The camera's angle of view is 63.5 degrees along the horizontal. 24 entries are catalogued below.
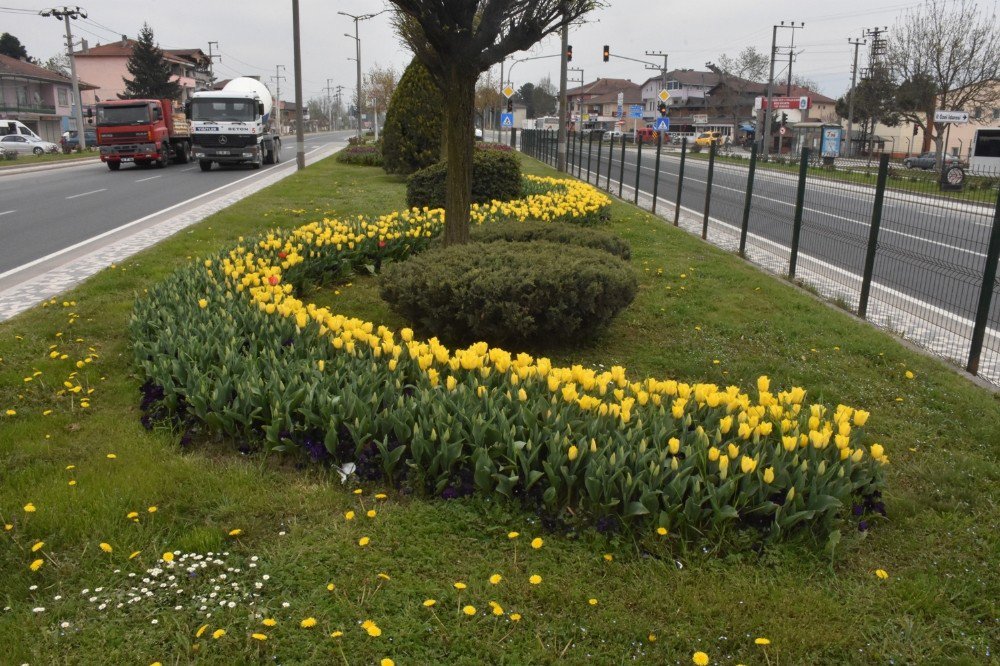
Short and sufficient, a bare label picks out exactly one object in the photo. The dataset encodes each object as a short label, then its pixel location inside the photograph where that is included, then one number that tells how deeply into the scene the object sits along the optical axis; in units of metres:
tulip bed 3.47
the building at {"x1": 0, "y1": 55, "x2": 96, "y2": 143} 59.53
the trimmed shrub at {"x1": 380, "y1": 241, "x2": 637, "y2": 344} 5.93
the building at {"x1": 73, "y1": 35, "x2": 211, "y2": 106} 80.06
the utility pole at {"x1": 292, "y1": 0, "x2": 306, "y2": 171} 25.62
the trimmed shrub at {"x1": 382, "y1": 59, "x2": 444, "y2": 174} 22.22
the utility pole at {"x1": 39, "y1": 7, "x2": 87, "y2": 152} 42.59
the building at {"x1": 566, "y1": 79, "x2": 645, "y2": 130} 116.19
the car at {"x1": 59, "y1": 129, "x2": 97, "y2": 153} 46.60
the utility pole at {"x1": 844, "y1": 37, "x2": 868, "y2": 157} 53.06
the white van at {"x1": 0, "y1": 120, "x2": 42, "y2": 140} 45.02
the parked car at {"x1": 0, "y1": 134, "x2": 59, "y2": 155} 40.81
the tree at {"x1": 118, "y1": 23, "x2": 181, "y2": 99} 59.69
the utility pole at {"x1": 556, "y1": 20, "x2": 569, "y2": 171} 27.55
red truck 27.20
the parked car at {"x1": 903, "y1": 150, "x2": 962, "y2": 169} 39.97
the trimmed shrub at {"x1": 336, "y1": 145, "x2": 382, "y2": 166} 29.00
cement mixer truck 26.91
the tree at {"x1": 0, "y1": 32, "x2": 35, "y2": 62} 77.00
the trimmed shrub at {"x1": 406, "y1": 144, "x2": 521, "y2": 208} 14.41
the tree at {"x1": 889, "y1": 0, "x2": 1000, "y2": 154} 39.34
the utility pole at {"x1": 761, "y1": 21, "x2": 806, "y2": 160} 52.03
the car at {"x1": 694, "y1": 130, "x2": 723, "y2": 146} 62.31
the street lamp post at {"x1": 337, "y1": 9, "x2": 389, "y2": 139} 53.59
